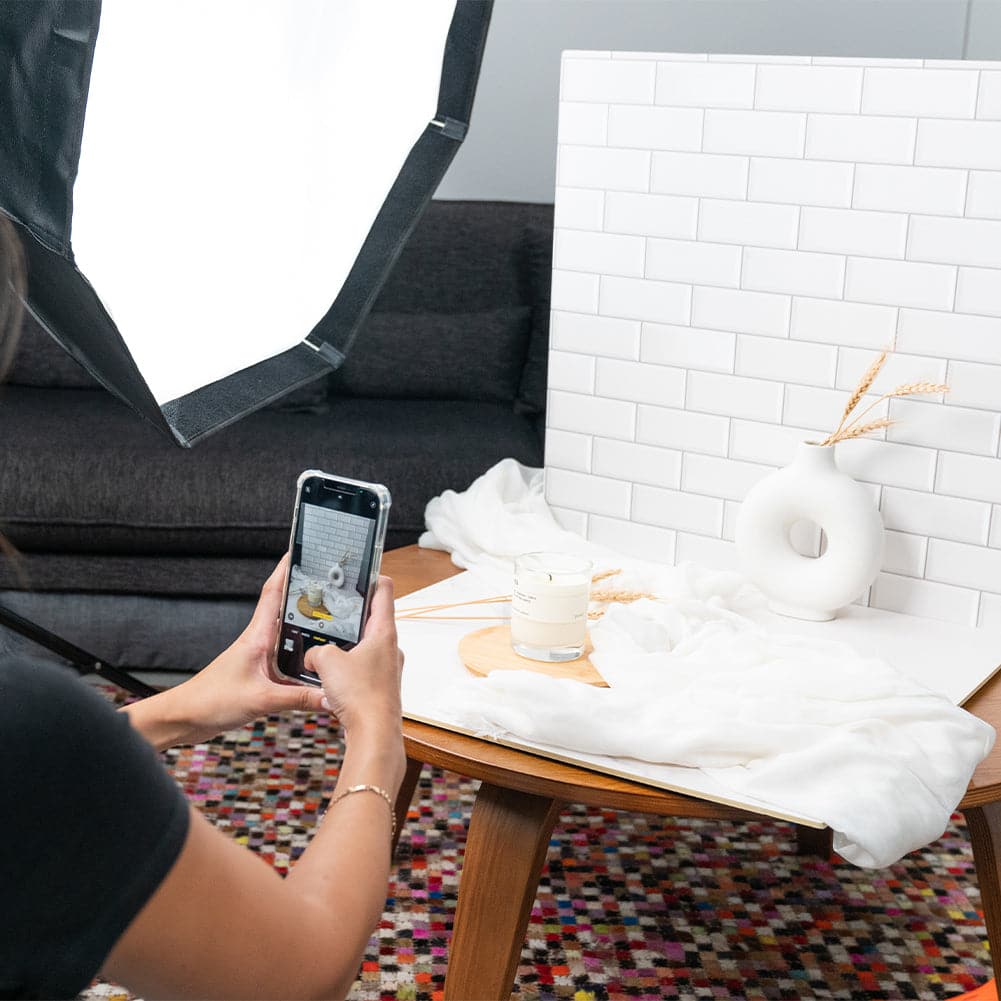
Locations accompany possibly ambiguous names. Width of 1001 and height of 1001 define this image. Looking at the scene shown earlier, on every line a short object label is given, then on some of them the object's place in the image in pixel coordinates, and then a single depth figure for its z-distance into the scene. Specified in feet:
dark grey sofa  7.28
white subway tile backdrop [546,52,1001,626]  4.74
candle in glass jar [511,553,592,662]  4.17
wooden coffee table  3.59
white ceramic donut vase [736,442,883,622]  4.72
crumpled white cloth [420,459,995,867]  3.35
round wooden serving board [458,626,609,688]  4.13
